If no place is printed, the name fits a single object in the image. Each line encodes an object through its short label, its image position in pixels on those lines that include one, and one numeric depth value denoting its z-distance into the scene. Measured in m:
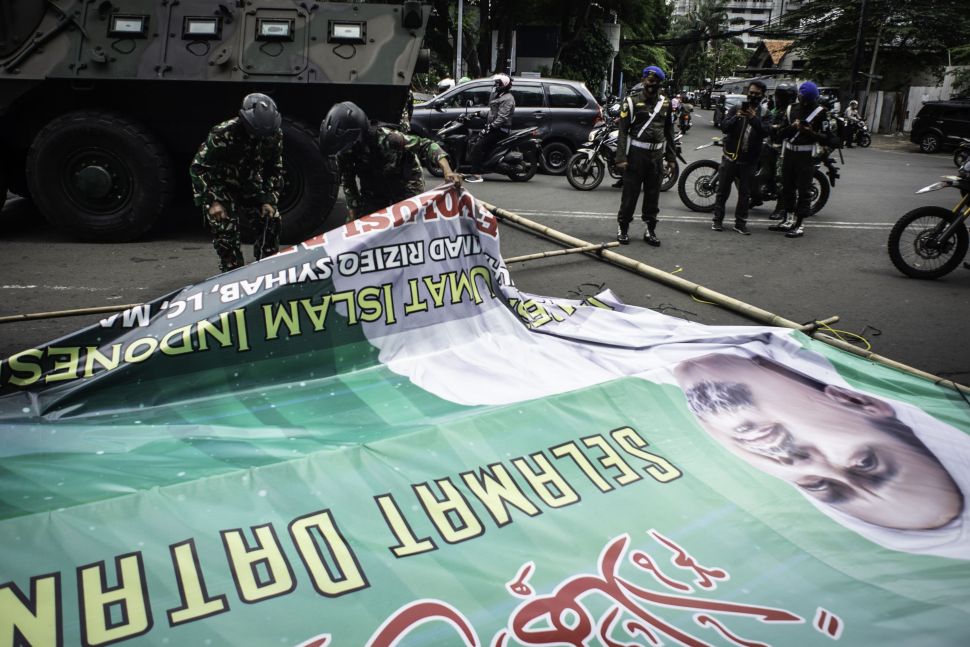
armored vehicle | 7.13
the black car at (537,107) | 13.16
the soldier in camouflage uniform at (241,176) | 4.79
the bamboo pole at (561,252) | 6.19
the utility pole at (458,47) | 25.44
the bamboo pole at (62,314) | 4.31
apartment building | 153.88
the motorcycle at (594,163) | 11.85
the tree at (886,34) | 28.88
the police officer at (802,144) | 8.41
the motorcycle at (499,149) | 12.44
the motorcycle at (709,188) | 9.82
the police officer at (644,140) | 7.64
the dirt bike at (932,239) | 6.81
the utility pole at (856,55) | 28.91
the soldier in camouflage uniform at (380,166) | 5.33
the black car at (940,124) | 21.54
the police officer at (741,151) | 8.51
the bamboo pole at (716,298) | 4.24
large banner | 2.29
